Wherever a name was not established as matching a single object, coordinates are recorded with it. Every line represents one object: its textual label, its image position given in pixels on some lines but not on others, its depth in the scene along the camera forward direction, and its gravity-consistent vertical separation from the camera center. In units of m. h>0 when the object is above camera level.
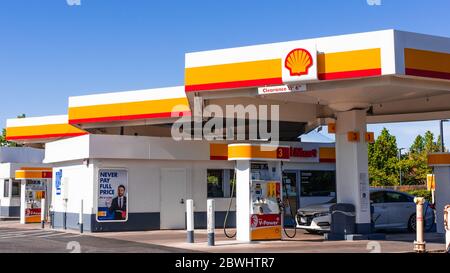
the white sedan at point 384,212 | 19.75 -0.64
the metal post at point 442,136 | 37.03 +3.53
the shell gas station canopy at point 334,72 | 15.19 +3.14
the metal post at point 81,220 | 21.25 -0.91
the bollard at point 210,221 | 16.27 -0.74
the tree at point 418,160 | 63.53 +3.36
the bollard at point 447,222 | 13.18 -0.63
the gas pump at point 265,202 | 17.62 -0.27
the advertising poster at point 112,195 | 21.55 -0.06
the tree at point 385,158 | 61.70 +3.51
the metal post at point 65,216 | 23.00 -0.86
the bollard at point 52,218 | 24.08 -0.96
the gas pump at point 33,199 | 28.92 -0.26
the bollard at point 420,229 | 14.02 -0.82
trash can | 18.22 -0.81
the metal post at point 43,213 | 24.12 -0.77
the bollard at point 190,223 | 16.59 -0.81
